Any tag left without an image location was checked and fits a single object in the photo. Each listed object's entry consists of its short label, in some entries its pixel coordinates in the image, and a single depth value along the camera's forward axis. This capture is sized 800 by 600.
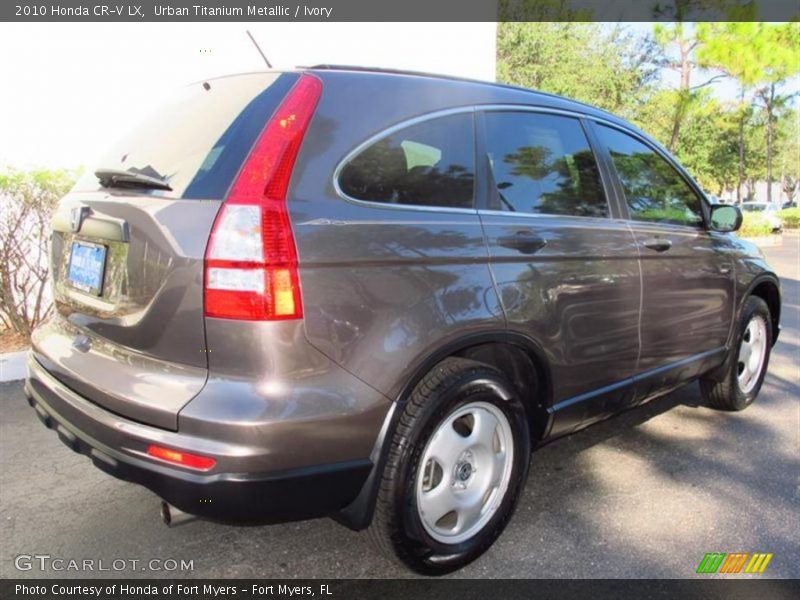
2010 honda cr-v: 1.82
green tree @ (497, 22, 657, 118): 21.58
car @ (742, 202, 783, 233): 32.95
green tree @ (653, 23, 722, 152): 18.98
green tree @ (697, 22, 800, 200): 18.36
